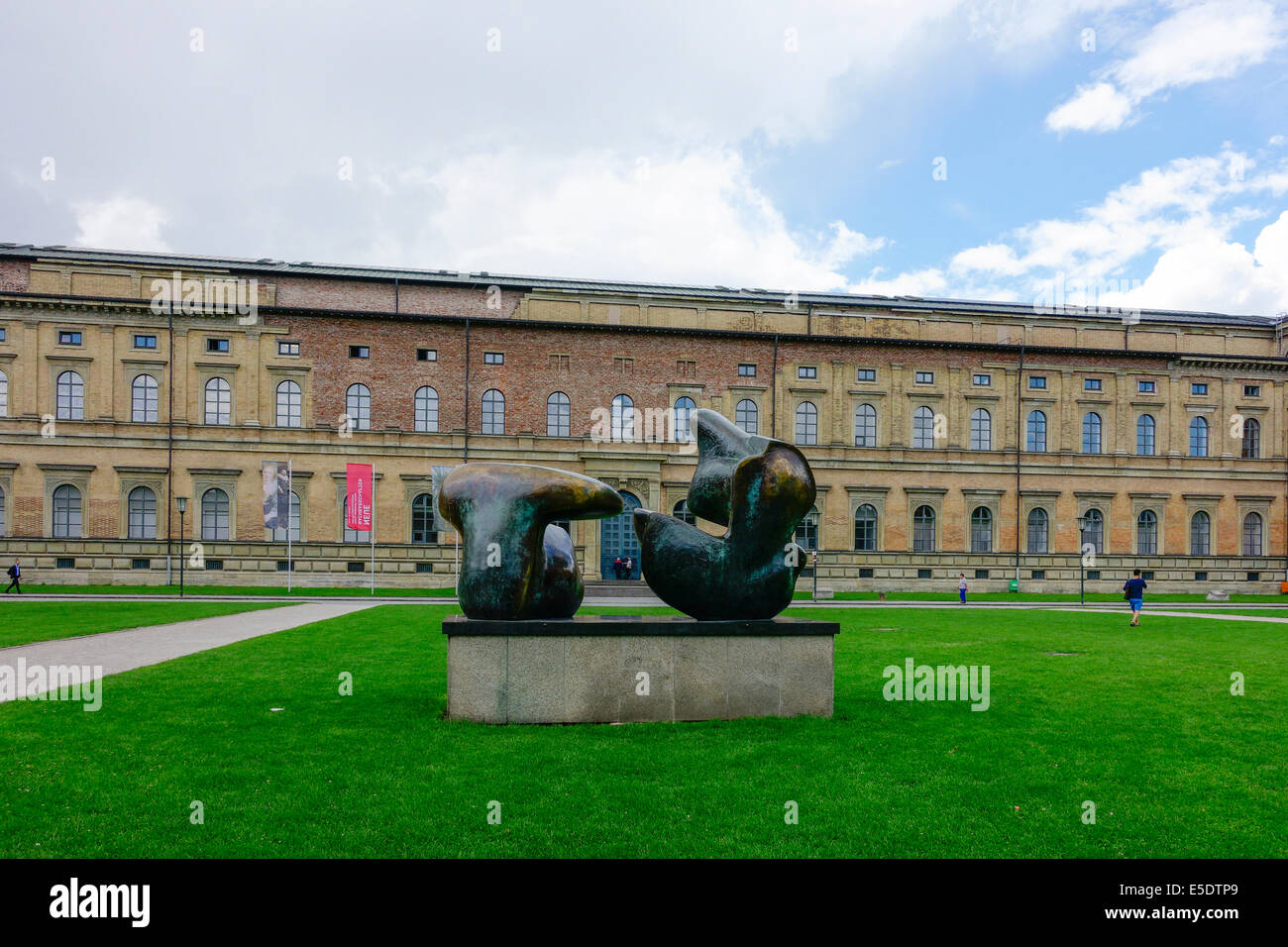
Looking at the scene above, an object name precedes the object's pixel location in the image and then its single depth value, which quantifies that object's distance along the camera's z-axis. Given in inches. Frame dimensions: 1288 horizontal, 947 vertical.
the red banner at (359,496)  1283.2
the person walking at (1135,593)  903.1
